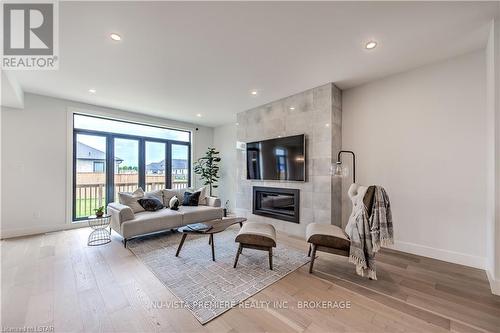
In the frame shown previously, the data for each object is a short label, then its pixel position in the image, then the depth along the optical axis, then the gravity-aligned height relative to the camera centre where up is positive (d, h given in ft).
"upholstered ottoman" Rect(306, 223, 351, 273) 7.60 -2.93
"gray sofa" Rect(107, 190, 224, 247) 10.67 -3.17
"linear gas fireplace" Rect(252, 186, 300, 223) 12.85 -2.59
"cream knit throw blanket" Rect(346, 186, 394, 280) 7.09 -2.46
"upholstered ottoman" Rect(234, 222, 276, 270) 8.04 -3.02
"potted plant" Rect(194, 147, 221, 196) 19.40 -0.11
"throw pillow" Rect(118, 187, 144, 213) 12.44 -2.18
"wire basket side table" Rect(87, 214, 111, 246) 11.05 -4.27
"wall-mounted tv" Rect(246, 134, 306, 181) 12.41 +0.50
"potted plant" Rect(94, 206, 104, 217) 11.04 -2.60
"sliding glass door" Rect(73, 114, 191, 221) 14.65 +0.53
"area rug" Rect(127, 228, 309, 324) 6.23 -4.23
